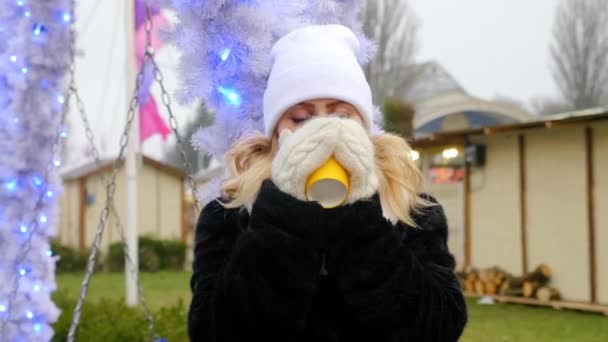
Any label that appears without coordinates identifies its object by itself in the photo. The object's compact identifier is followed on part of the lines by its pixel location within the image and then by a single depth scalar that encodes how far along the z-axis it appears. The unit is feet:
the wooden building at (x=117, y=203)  64.39
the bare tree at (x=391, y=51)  67.87
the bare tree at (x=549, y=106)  88.12
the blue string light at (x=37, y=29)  14.39
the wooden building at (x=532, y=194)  29.96
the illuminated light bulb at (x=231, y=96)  7.97
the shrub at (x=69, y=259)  60.70
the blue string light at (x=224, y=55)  7.95
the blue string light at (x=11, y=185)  14.44
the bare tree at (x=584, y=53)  82.64
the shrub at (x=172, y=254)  62.08
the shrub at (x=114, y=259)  59.62
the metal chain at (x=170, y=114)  8.89
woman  4.49
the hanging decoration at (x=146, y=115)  26.18
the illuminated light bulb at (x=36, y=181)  14.81
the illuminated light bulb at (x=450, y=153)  36.31
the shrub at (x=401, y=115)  35.40
